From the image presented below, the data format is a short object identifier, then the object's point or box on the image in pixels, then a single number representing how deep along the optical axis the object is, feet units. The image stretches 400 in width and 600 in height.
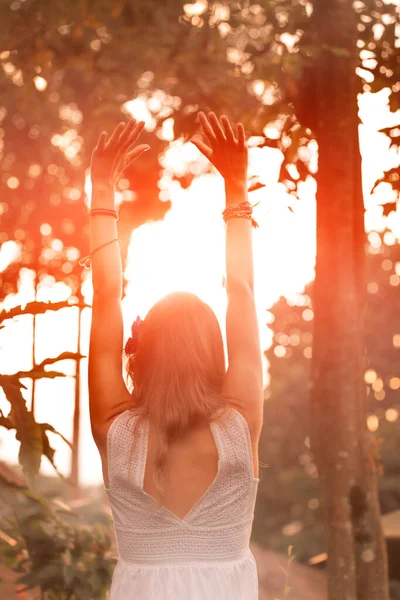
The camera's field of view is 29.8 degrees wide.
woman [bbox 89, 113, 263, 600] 7.90
